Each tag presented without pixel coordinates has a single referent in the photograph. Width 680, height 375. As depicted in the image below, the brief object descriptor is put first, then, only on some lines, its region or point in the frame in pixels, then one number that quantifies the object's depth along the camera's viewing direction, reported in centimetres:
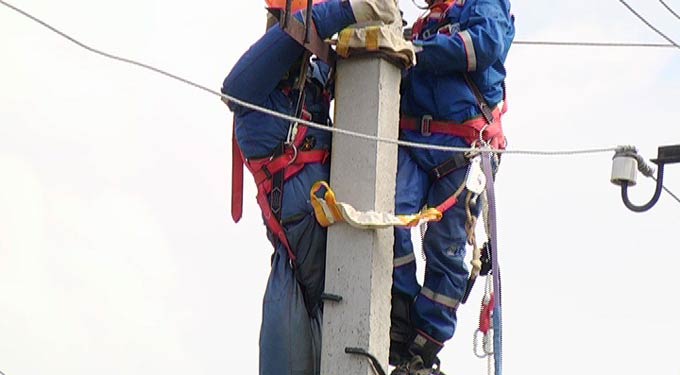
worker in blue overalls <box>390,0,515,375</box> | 1492
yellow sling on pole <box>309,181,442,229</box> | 1395
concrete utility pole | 1388
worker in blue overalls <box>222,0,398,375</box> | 1435
